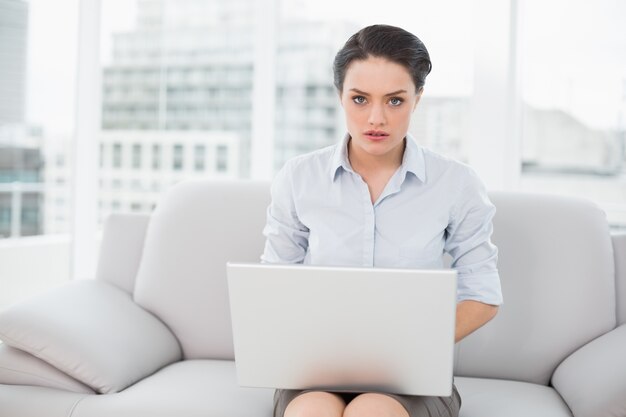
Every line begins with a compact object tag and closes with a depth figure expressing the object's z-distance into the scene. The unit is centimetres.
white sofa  174
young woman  162
